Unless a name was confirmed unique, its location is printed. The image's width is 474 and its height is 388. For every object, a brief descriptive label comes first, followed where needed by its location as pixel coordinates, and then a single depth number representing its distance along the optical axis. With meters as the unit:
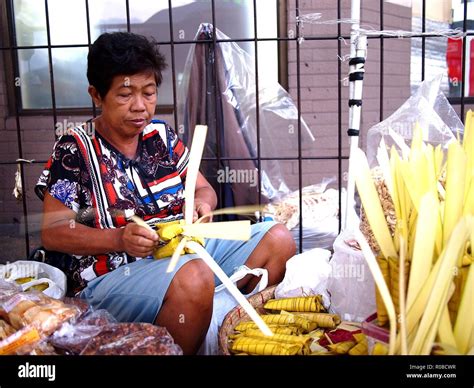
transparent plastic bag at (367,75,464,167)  1.50
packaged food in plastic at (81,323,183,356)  1.13
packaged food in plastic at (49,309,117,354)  1.16
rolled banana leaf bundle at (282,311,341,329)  1.51
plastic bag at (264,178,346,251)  1.97
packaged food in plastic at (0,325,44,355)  1.11
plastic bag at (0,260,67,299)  1.53
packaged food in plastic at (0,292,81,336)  1.18
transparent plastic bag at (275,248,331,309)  1.68
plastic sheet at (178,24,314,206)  2.24
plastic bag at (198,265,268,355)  1.56
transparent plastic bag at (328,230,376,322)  1.42
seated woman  1.45
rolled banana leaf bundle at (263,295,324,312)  1.61
